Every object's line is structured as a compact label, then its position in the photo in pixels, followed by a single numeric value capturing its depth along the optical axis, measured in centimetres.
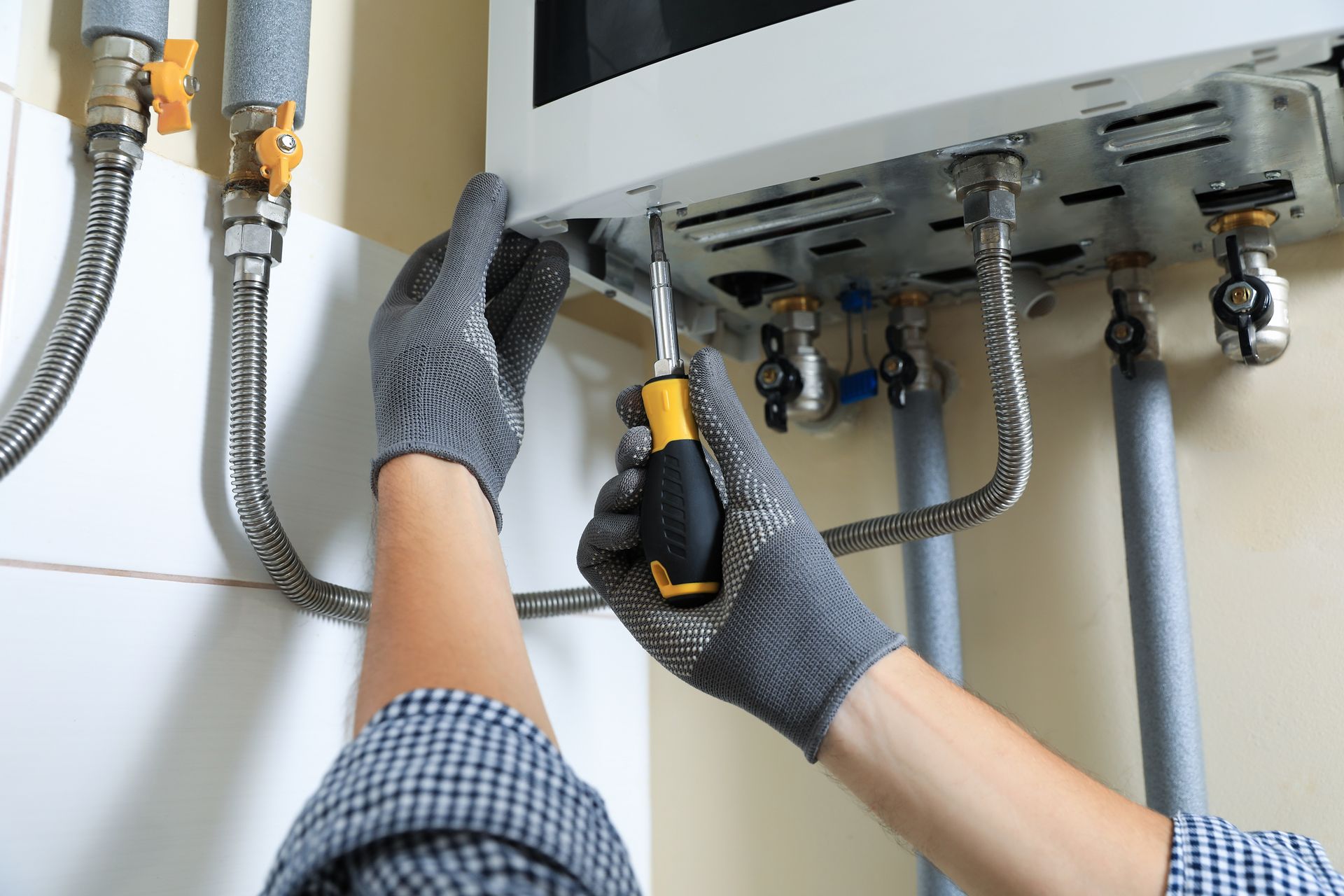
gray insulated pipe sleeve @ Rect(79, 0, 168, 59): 57
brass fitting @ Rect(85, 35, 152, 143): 57
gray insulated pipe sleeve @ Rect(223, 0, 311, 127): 63
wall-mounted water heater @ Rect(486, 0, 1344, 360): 52
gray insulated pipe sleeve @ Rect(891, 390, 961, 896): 76
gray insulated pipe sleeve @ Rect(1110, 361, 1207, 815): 66
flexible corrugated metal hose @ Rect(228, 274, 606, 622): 59
